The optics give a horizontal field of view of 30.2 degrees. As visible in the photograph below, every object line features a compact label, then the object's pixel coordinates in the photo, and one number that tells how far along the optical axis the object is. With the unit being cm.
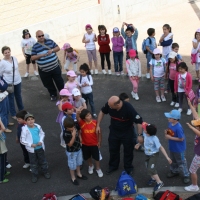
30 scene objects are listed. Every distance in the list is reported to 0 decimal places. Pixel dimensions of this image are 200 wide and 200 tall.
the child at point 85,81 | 858
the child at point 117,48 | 1070
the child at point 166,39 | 1047
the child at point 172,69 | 911
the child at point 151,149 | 619
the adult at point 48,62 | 927
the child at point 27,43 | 1100
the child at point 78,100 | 788
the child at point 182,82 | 852
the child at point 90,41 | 1105
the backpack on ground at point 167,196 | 586
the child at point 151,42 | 1039
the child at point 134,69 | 964
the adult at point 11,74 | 870
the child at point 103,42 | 1078
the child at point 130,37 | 1059
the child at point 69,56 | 1044
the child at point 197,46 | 984
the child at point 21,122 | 674
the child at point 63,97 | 763
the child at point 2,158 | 661
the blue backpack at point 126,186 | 627
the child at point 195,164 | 583
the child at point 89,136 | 648
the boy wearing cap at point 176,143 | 624
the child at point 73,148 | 626
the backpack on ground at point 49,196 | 616
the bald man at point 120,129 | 634
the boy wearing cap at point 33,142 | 662
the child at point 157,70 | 930
